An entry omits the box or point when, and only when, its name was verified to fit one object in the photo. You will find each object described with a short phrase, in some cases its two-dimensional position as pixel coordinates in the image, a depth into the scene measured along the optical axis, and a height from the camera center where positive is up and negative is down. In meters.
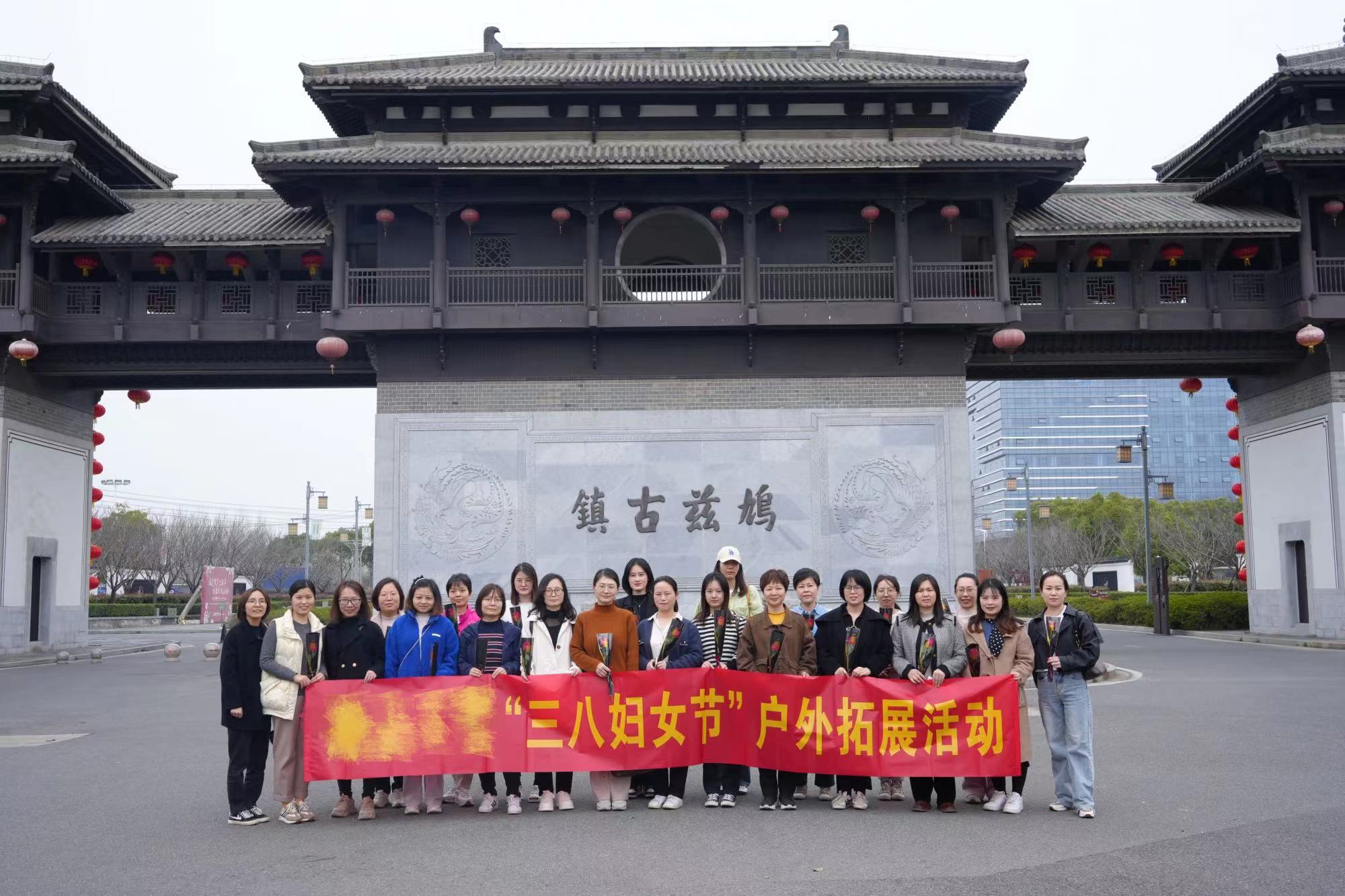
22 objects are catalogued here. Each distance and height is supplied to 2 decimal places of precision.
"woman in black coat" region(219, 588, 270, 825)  7.53 -1.05
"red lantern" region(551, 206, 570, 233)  18.16 +5.45
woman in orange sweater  8.02 -0.67
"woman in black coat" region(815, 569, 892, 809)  7.93 -0.68
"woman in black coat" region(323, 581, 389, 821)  7.93 -0.63
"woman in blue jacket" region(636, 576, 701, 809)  8.10 -0.67
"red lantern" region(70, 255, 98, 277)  19.89 +5.25
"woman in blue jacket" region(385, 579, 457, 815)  8.04 -0.63
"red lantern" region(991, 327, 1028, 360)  18.19 +3.34
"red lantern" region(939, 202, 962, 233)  18.39 +5.44
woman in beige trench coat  7.75 -0.69
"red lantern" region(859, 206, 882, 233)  18.41 +5.45
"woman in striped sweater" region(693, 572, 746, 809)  8.21 -0.58
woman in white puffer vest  7.63 -0.91
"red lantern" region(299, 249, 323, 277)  19.50 +5.14
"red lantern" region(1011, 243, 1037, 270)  19.55 +5.06
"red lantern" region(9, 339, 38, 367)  18.83 +3.54
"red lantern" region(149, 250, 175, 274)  19.62 +5.20
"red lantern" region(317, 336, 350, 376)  18.23 +3.39
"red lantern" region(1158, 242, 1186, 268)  19.55 +5.05
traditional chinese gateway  18.25 +4.50
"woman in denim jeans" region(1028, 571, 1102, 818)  7.53 -0.95
